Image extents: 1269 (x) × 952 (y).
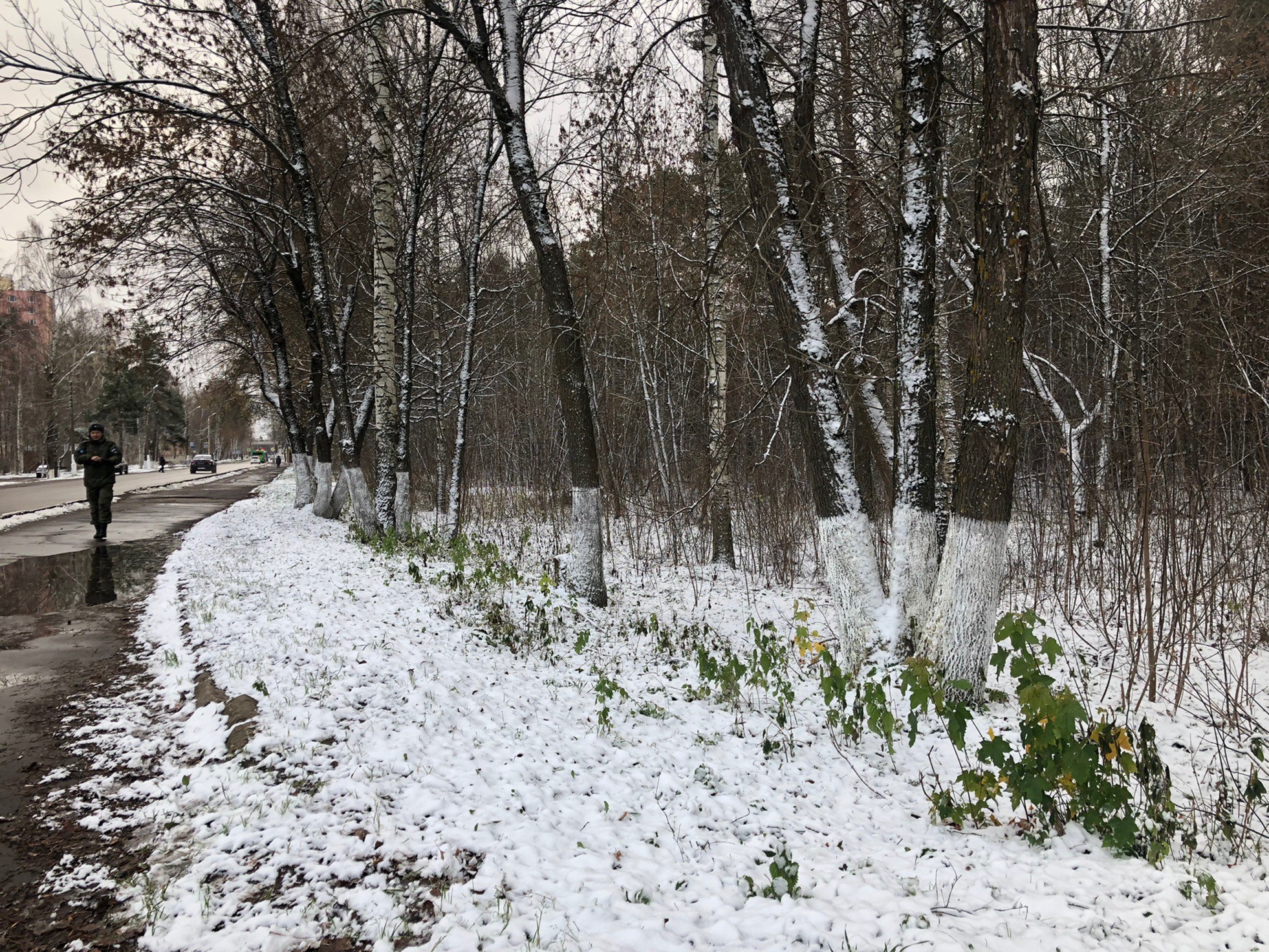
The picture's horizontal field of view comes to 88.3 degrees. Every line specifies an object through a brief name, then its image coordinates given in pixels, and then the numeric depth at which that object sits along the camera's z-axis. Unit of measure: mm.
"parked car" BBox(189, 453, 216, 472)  46531
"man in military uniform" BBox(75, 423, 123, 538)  11812
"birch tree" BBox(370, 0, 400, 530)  10719
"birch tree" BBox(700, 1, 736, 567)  9055
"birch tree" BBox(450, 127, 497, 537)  10680
